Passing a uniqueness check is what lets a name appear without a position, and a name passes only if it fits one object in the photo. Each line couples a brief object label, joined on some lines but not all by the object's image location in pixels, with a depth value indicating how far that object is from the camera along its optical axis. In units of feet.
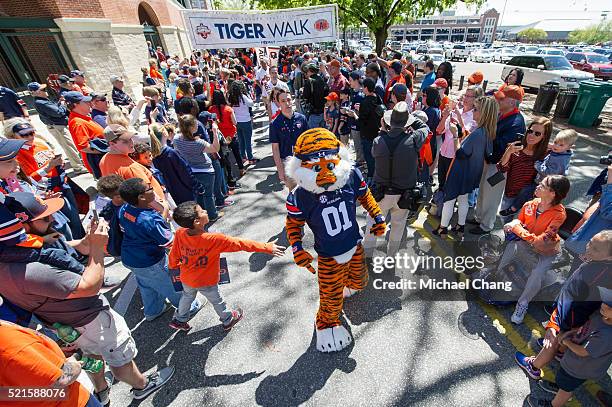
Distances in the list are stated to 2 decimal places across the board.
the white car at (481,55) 94.60
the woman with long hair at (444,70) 25.30
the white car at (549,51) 71.53
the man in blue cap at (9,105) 18.88
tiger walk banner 20.06
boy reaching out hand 8.80
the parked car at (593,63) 55.11
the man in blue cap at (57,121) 20.51
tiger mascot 8.52
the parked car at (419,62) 70.74
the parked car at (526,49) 92.50
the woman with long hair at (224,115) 20.16
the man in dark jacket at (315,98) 21.93
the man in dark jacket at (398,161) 11.16
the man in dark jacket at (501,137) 13.44
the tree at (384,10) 61.00
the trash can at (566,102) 30.12
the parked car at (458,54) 101.54
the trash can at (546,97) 32.24
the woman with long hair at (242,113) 21.34
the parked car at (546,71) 40.81
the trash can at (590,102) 26.71
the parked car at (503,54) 91.82
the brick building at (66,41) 39.64
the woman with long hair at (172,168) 13.41
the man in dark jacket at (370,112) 17.79
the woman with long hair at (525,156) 12.12
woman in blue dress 12.57
